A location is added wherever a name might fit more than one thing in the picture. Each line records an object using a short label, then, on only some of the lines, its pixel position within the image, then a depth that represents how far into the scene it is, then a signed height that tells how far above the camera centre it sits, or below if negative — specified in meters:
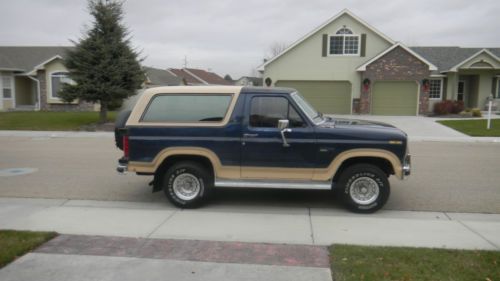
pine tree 21.08 +1.64
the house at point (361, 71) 28.09 +2.05
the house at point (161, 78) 38.47 +1.89
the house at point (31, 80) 31.06 +1.08
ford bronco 6.65 -0.74
